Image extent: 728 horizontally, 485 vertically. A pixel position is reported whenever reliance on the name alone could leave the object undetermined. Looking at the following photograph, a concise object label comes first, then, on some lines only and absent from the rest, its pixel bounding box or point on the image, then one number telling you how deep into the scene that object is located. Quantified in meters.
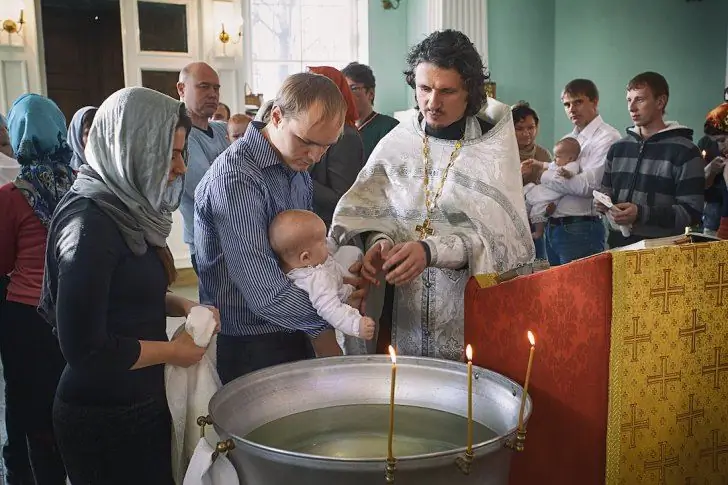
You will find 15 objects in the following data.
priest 2.00
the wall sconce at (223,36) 6.29
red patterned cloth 1.46
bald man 3.45
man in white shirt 3.86
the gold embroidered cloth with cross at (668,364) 1.46
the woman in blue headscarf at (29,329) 2.26
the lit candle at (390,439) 0.90
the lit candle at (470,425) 0.95
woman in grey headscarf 1.31
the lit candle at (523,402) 1.04
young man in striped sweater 3.09
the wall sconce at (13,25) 5.67
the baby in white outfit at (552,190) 3.92
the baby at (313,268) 1.58
